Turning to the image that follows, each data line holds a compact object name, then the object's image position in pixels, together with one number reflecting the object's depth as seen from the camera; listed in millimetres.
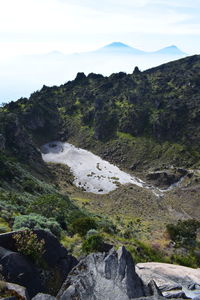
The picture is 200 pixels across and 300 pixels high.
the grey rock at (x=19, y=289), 17212
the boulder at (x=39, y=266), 19875
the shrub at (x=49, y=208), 42344
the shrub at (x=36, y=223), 28917
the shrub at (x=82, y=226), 37938
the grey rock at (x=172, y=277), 22094
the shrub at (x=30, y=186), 63169
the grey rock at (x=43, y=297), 16625
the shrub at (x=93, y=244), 28364
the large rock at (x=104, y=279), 17203
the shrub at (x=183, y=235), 46469
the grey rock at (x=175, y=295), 20094
